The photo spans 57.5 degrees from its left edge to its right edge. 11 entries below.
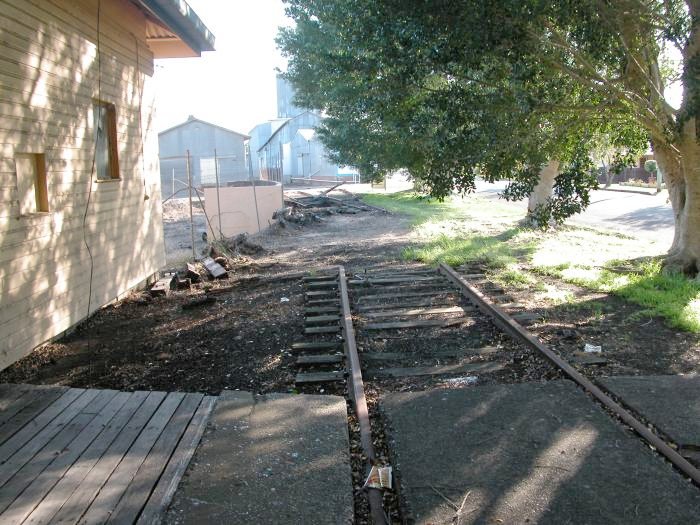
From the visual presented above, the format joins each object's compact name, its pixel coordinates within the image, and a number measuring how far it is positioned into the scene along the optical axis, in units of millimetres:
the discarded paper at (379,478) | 3766
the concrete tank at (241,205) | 19719
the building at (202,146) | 52219
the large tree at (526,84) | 7551
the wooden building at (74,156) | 6199
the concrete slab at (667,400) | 4484
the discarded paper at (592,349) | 6434
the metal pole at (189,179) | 13522
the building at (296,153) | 64875
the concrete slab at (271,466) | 3512
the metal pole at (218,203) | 18047
